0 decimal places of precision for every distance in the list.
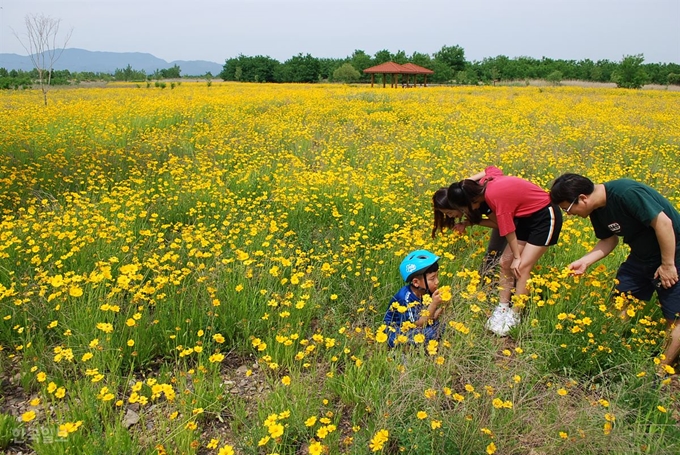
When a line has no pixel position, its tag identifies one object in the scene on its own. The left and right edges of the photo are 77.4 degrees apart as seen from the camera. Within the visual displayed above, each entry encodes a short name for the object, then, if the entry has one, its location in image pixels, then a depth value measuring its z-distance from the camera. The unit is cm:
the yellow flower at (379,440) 175
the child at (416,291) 274
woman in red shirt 321
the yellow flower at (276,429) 181
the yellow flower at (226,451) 178
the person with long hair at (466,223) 339
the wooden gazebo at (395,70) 3642
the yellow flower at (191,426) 197
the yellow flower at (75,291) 260
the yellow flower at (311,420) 195
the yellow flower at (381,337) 230
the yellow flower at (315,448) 172
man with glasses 263
